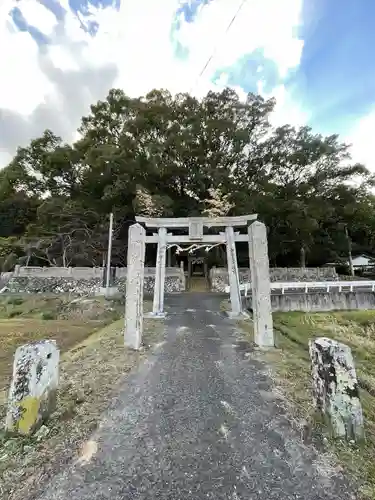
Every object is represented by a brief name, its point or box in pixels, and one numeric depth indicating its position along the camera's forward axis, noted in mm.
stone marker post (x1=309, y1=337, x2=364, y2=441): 2385
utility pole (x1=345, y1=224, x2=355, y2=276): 23912
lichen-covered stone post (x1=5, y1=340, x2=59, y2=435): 2420
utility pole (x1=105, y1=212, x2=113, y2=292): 16117
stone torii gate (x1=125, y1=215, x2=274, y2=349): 5723
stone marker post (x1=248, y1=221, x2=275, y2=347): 5758
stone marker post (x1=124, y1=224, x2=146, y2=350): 5688
